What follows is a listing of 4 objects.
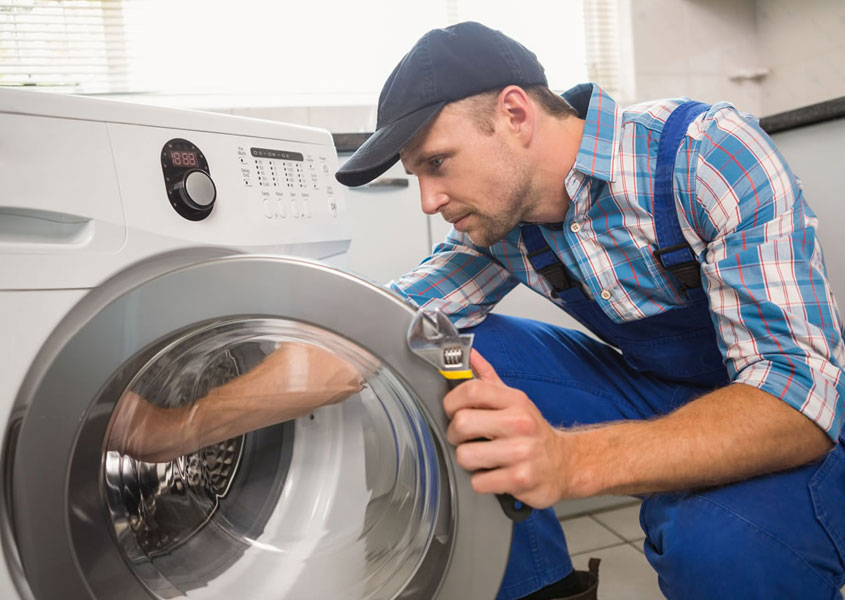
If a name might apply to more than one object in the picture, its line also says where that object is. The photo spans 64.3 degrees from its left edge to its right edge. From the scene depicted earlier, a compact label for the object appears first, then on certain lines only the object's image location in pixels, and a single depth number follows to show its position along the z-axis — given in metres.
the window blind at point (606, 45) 2.20
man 0.68
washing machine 0.55
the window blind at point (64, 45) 1.77
